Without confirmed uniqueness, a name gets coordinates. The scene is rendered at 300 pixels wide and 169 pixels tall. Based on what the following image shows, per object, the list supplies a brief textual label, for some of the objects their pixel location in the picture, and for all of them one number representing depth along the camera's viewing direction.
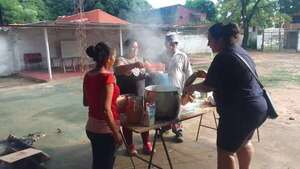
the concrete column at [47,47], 9.37
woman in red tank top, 1.87
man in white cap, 3.21
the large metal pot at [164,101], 2.19
